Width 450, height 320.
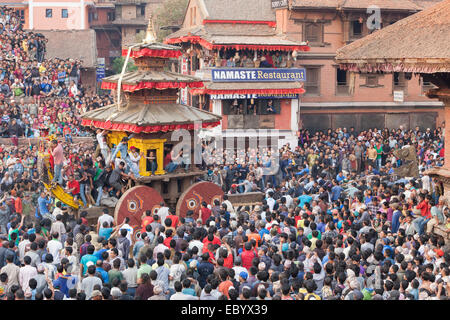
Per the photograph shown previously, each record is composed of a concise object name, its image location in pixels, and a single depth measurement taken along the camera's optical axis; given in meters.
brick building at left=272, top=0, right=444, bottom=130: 34.78
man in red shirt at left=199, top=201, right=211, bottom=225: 16.94
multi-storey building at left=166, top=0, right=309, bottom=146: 31.73
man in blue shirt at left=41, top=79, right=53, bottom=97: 32.28
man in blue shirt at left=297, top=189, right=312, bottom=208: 18.12
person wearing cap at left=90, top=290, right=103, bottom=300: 10.39
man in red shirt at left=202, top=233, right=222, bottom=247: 13.21
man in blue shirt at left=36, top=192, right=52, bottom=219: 16.55
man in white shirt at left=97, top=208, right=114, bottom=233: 15.31
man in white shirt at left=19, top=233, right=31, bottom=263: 13.18
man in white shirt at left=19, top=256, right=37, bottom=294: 11.58
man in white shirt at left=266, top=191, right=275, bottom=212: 18.27
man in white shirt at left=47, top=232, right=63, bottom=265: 13.02
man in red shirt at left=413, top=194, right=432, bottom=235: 15.13
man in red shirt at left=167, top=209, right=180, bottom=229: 15.30
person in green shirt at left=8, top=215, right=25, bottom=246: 14.31
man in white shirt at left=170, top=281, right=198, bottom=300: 10.21
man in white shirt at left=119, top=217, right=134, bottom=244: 14.37
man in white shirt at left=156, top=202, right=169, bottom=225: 16.17
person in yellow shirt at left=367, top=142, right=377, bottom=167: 27.59
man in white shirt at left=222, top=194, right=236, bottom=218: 17.44
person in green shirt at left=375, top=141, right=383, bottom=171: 27.69
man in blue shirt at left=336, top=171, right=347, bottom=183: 22.49
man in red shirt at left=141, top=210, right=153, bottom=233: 15.12
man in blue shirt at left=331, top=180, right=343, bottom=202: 19.77
